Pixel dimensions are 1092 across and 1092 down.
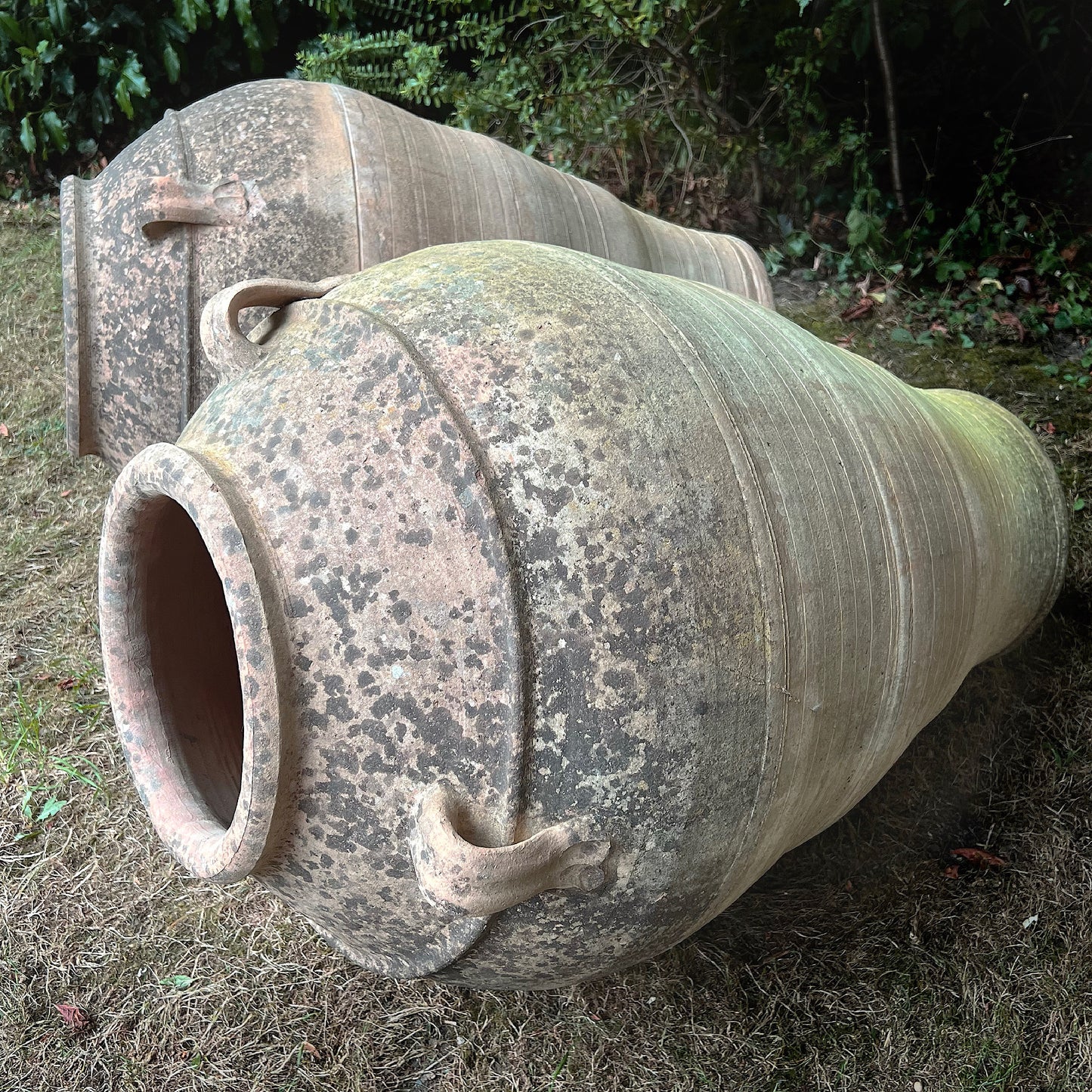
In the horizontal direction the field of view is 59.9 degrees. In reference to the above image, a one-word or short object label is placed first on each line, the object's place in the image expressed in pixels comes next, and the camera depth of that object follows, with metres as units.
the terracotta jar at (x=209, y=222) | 2.13
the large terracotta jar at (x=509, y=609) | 1.21
